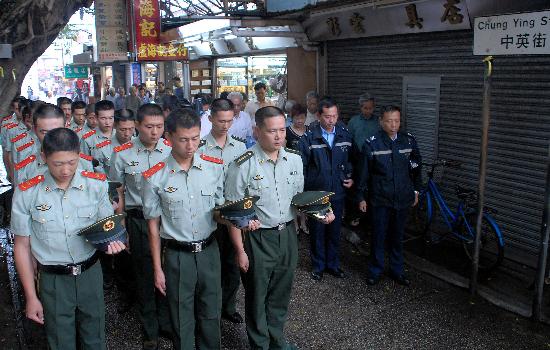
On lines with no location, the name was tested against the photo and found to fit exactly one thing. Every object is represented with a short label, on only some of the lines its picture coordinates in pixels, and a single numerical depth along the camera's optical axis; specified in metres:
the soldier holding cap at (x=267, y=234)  4.04
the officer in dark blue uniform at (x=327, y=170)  5.73
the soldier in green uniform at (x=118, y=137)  5.36
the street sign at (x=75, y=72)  32.31
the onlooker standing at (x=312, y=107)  8.30
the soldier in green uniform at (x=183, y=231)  3.71
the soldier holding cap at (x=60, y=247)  3.36
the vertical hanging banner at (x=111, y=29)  11.84
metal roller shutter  6.04
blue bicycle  5.83
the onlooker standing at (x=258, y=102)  9.01
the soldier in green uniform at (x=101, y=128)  6.18
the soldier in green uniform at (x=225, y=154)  4.89
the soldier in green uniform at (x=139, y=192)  4.48
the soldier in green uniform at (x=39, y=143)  4.61
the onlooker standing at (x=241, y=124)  8.05
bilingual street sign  4.24
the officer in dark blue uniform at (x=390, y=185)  5.51
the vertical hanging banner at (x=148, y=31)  11.30
